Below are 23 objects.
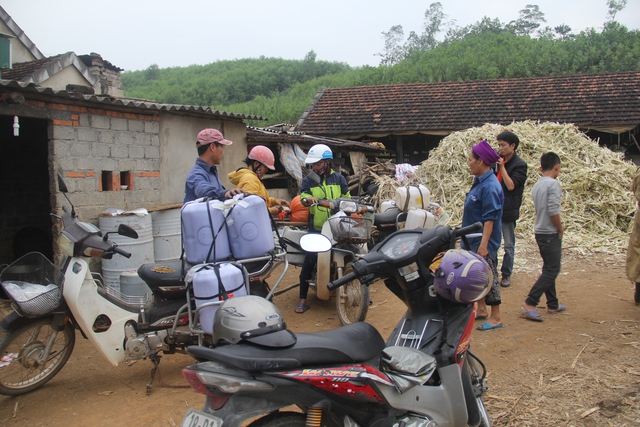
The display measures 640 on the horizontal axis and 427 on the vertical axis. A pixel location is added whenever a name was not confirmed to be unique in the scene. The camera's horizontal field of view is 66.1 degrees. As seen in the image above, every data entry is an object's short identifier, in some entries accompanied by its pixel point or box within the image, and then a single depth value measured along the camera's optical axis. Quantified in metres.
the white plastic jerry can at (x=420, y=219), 5.98
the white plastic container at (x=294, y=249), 5.80
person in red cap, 4.38
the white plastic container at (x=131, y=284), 6.04
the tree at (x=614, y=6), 43.78
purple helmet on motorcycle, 2.59
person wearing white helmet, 5.74
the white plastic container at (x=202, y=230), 3.68
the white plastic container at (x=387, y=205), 6.80
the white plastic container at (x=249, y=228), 3.75
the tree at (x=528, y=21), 51.59
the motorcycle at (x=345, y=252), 5.03
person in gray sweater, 4.98
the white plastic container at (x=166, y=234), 7.09
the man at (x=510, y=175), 5.95
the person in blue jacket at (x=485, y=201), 4.52
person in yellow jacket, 5.05
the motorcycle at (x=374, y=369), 1.97
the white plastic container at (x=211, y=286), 3.46
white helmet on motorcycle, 2.10
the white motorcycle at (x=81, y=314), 3.72
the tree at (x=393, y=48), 51.31
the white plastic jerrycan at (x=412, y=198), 6.36
